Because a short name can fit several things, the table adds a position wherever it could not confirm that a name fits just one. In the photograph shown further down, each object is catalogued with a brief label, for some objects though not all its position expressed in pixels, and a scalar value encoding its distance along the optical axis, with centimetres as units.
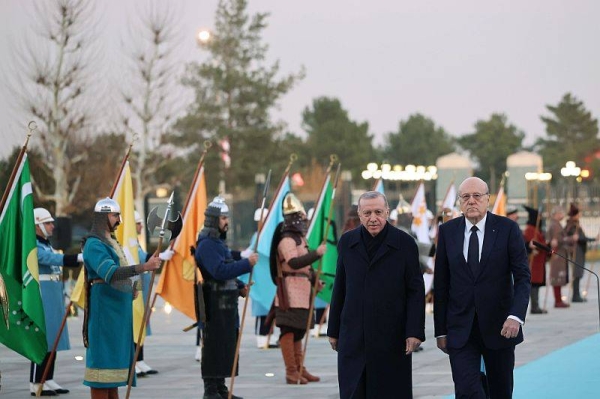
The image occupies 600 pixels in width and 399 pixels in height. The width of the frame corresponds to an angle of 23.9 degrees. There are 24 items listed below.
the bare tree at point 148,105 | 5044
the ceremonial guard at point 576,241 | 2644
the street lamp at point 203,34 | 4422
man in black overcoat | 866
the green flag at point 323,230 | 1830
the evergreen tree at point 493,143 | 11719
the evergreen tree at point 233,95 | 6569
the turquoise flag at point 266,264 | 1769
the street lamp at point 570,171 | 4900
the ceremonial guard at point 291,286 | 1435
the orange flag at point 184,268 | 1563
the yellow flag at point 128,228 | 1471
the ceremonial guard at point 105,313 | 1134
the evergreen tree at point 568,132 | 11200
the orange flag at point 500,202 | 2512
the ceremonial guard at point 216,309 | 1270
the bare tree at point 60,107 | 4391
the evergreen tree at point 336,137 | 10506
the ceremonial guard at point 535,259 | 2338
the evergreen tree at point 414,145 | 12256
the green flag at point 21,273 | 1259
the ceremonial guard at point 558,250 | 2522
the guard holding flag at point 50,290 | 1398
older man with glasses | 899
